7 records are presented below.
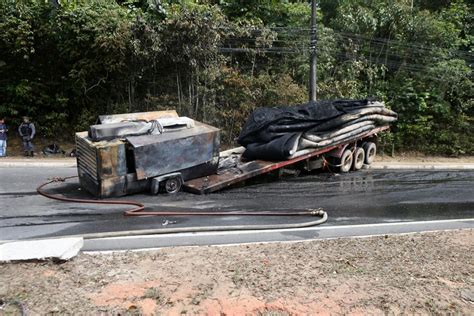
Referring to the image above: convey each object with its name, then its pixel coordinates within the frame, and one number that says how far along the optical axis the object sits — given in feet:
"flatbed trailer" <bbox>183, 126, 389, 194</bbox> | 35.37
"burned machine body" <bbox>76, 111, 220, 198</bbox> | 32.14
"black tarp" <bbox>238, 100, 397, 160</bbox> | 39.73
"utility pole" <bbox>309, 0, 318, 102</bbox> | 62.49
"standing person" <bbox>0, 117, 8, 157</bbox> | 57.16
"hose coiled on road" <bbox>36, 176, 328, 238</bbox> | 24.59
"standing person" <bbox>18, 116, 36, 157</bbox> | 57.93
